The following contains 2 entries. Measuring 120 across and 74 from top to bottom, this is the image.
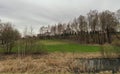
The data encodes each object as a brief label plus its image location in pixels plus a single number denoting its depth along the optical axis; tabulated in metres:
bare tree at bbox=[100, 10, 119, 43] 26.89
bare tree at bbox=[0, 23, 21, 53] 21.61
